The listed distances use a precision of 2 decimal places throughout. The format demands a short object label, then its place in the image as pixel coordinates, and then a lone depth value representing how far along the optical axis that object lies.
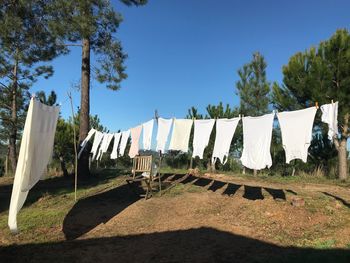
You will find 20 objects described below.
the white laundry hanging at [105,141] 12.80
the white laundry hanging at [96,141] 13.17
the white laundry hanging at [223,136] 7.94
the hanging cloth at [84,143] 13.20
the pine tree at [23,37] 9.30
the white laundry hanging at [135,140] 10.42
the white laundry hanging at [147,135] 10.06
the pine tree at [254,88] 17.52
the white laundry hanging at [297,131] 6.54
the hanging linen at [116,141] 12.24
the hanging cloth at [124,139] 11.84
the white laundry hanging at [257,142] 7.02
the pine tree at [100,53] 11.93
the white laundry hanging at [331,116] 6.59
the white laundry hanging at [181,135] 9.13
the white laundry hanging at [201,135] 8.60
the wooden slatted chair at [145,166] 9.10
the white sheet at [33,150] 5.28
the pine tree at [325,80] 12.33
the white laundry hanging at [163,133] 9.38
